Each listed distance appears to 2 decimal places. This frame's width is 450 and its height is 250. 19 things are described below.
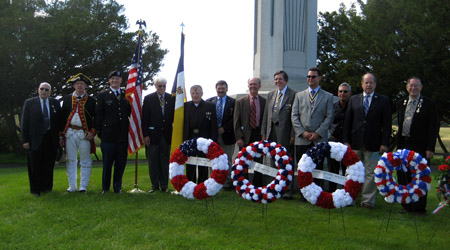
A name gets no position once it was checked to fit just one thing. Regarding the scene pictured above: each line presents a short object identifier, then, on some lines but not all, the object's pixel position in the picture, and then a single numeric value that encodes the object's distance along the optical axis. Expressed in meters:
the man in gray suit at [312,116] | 5.88
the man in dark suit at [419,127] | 5.60
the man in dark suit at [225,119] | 6.98
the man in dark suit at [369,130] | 5.83
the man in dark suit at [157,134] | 6.81
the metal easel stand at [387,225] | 4.35
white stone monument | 8.15
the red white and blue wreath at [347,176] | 4.52
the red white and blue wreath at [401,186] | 4.53
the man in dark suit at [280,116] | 6.23
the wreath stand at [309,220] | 4.59
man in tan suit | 6.68
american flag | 6.85
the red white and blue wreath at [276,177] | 4.66
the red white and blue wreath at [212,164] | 4.96
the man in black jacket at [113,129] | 6.53
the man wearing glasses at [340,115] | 6.71
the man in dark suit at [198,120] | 6.73
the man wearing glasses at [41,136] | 6.56
